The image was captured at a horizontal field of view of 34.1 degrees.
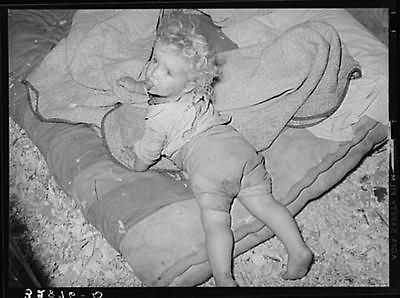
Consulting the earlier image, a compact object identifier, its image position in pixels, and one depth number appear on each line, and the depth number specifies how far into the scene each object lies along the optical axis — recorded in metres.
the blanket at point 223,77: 1.61
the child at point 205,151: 1.55
